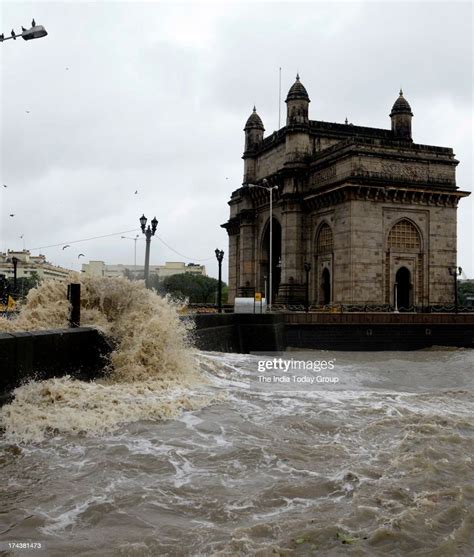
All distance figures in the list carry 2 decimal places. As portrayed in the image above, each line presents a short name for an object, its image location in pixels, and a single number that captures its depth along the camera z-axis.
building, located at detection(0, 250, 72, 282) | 105.22
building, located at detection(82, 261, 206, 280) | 143.38
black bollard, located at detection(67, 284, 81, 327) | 11.98
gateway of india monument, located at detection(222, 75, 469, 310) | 34.88
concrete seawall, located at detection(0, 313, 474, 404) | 8.60
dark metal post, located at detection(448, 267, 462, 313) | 34.04
